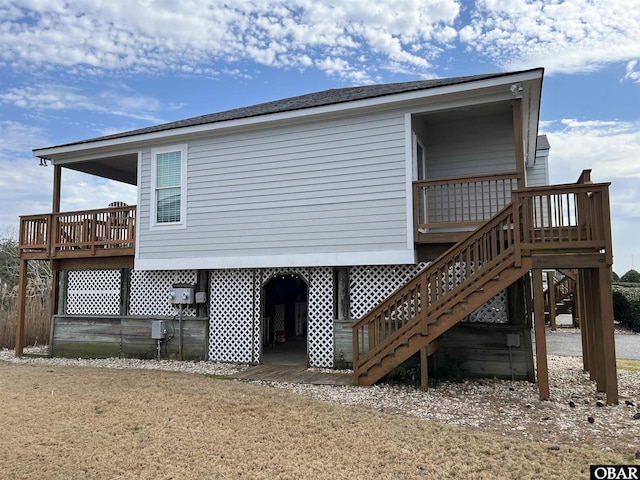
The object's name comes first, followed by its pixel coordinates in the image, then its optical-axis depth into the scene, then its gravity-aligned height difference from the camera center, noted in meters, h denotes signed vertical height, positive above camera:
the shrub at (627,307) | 16.23 -0.91
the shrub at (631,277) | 24.62 +0.27
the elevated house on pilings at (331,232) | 6.62 +0.93
